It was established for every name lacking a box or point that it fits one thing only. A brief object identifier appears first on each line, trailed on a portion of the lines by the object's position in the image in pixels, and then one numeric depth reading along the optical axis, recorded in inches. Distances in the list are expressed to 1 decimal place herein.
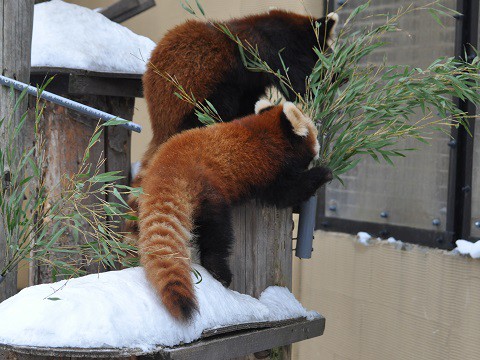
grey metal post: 226.2
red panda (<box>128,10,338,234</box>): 249.8
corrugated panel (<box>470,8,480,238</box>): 262.4
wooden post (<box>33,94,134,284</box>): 275.1
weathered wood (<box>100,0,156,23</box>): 341.7
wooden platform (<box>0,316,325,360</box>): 156.5
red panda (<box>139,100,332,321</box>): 182.4
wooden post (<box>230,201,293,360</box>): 208.2
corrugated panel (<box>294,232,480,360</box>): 264.5
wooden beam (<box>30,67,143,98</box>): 271.3
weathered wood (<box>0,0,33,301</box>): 212.4
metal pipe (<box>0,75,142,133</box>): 212.8
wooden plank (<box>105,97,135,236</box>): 286.7
